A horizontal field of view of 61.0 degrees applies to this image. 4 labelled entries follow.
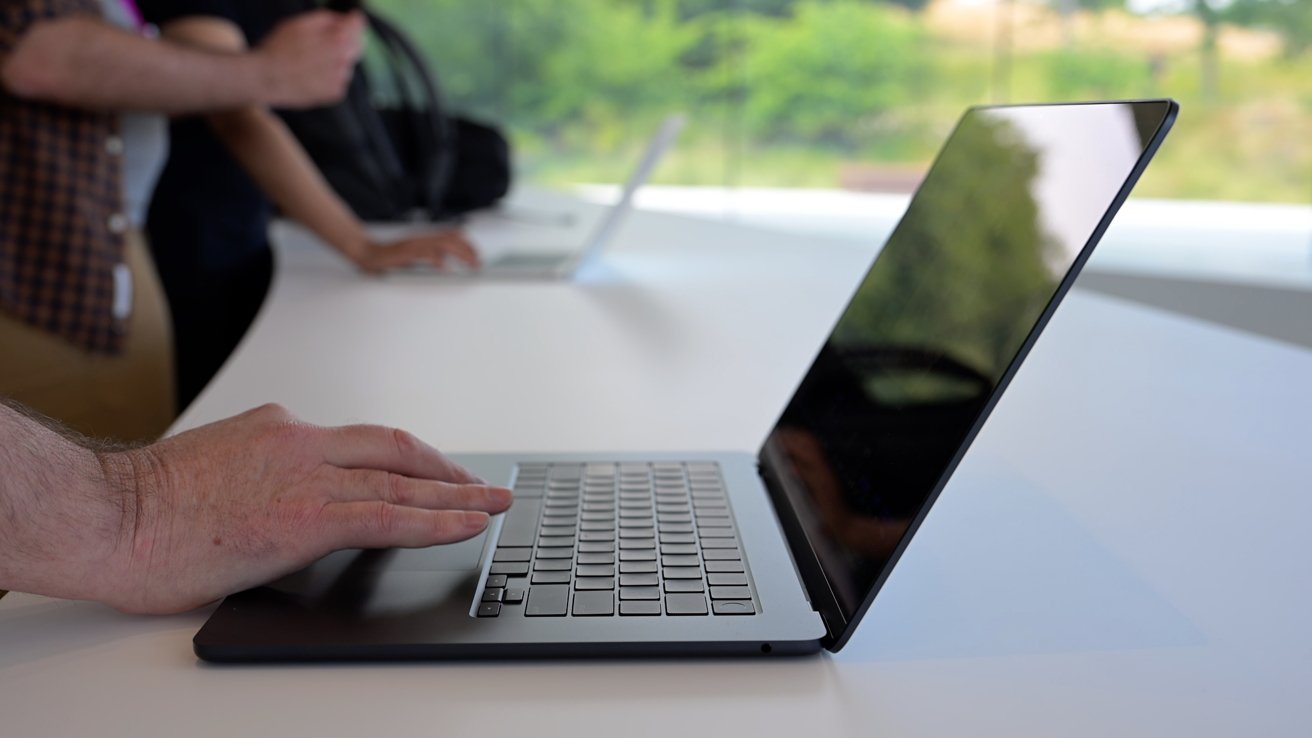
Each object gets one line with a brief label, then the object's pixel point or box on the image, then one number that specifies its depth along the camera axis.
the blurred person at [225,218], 1.71
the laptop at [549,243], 1.69
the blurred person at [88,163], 1.41
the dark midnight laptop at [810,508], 0.51
